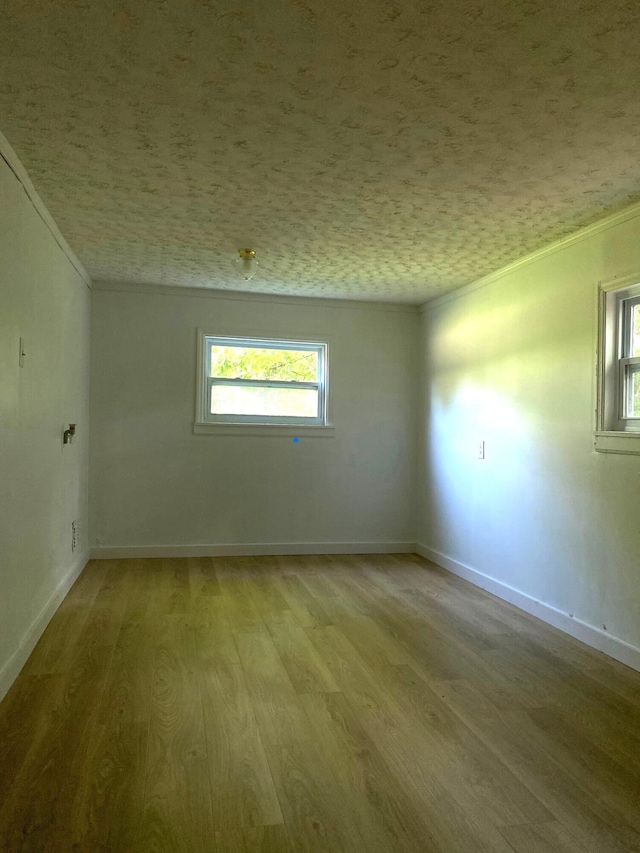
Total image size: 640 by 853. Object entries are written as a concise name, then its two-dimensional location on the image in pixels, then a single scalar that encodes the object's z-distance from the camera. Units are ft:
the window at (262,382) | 17.43
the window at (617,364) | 10.42
